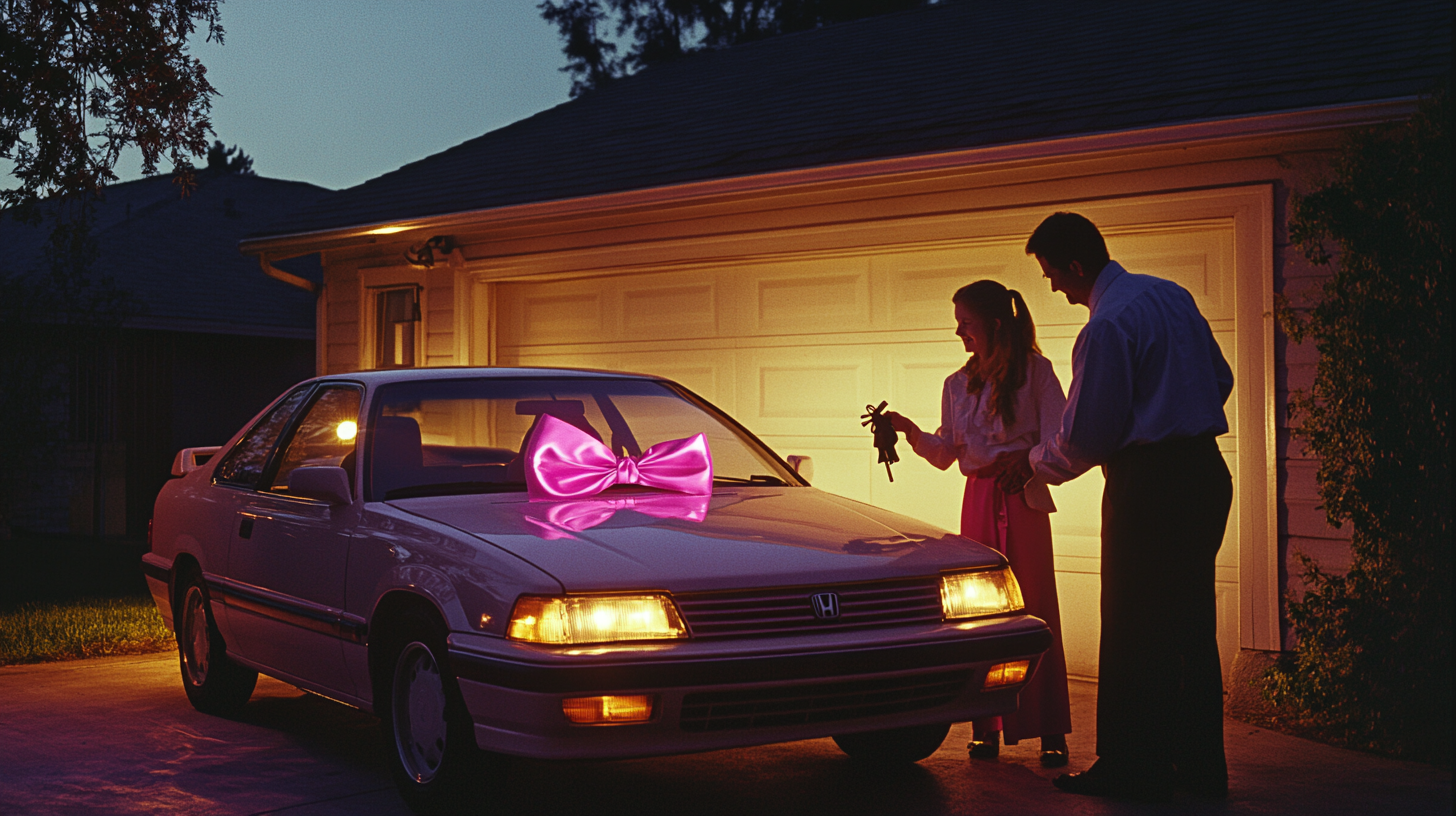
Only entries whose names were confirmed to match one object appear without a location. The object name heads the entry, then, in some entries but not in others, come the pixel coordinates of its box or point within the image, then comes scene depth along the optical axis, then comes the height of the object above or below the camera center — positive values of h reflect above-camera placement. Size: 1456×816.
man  4.69 -0.24
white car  3.99 -0.47
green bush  5.50 +0.00
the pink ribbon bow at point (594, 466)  5.02 -0.11
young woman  5.38 -0.06
